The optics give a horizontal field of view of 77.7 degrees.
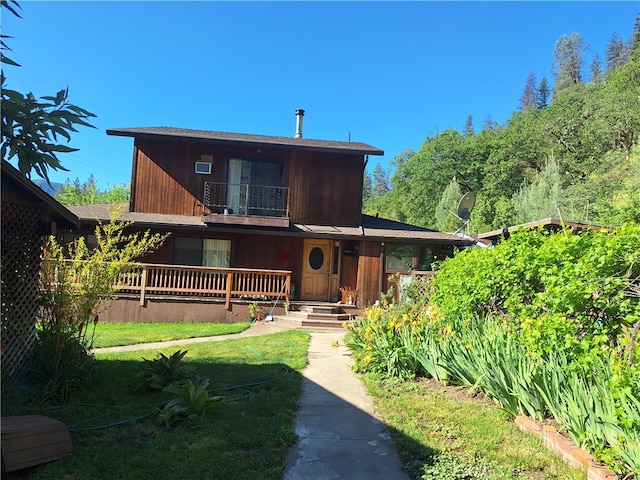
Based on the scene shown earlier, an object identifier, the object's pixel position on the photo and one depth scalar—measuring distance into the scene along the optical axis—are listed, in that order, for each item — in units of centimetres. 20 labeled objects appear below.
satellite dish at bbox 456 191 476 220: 1511
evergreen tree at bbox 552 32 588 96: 7375
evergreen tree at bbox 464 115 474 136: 9009
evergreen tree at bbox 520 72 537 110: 8575
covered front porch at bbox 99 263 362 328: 1244
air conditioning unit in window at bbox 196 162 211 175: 1509
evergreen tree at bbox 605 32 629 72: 6494
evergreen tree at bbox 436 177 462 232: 3831
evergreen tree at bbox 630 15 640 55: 5938
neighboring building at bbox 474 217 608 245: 1209
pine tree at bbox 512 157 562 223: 2727
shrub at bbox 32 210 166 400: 510
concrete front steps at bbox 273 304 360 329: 1209
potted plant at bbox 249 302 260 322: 1263
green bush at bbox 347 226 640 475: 327
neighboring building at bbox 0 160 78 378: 505
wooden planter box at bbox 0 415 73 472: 318
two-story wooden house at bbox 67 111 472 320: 1438
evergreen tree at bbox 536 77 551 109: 8162
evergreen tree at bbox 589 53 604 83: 6278
